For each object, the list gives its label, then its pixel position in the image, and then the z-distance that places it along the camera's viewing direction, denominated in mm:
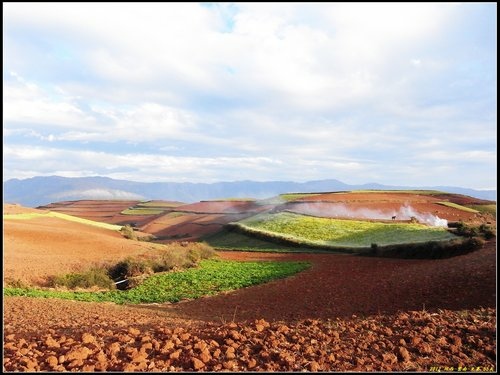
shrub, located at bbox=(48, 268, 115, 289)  22875
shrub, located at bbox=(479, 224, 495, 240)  30859
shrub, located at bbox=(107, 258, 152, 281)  26594
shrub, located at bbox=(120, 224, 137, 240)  50547
